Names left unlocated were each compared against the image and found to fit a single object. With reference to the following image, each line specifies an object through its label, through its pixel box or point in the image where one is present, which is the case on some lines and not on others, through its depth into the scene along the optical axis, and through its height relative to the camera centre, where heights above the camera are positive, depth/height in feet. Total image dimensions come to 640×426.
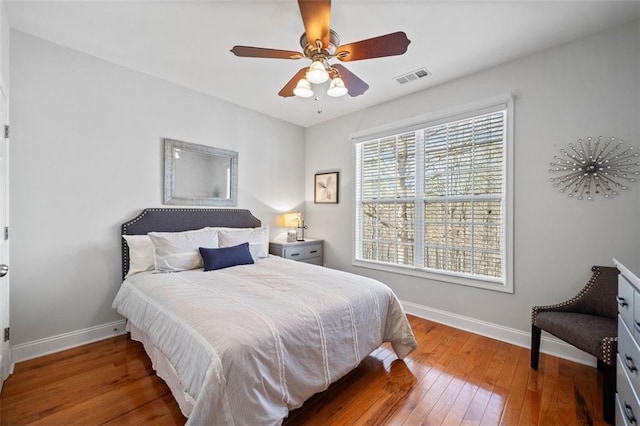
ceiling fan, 5.28 +3.54
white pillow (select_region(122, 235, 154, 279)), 8.52 -1.36
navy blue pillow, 8.82 -1.50
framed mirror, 10.28 +1.49
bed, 4.26 -2.15
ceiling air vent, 9.30 +4.83
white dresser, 3.91 -2.10
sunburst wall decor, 6.93 +1.28
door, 6.21 -0.75
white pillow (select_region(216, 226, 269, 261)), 10.17 -1.02
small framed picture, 13.75 +1.28
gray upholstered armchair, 5.38 -2.49
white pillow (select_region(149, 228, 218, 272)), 8.43 -1.21
